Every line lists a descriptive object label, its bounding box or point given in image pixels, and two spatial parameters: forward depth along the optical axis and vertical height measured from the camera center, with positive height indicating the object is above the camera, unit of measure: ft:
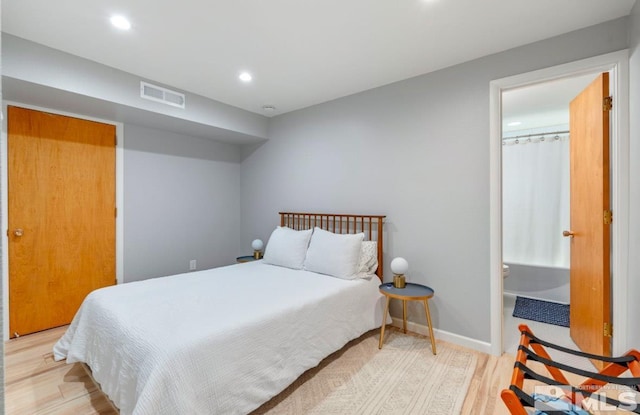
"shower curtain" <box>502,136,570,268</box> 14.06 +0.23
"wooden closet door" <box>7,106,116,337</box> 10.02 -0.23
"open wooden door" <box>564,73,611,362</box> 7.89 -0.32
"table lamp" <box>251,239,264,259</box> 13.66 -1.61
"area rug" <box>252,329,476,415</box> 6.98 -4.07
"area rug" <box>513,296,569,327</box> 11.46 -3.83
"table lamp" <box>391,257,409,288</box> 9.70 -1.82
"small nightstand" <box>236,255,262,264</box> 13.59 -2.10
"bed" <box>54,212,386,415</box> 5.81 -2.51
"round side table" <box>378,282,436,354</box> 8.95 -2.35
